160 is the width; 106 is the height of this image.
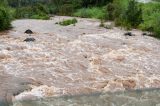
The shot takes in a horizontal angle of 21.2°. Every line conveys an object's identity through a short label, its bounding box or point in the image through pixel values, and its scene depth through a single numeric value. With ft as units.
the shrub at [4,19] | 76.38
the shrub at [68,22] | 86.15
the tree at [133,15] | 84.84
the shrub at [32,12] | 102.79
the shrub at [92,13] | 103.19
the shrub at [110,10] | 96.94
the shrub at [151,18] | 76.95
